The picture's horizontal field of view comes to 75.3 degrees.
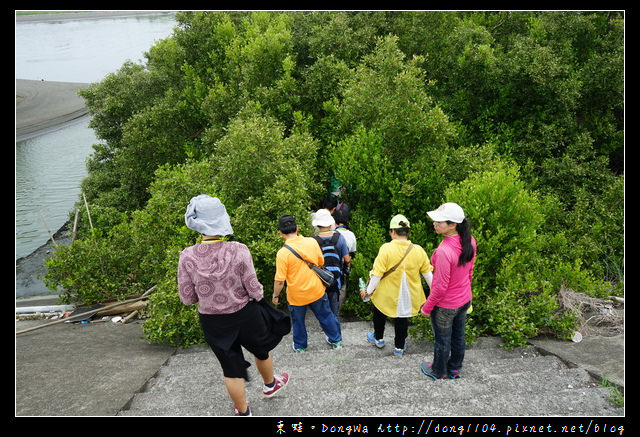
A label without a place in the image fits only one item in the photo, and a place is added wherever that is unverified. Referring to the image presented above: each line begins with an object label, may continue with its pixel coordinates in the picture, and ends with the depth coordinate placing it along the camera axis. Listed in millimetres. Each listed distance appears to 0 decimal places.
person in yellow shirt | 4395
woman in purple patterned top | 3314
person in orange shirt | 4578
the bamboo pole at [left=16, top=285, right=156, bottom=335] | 6826
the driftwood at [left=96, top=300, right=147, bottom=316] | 7811
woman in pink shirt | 3811
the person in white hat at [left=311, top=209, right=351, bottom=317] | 5413
